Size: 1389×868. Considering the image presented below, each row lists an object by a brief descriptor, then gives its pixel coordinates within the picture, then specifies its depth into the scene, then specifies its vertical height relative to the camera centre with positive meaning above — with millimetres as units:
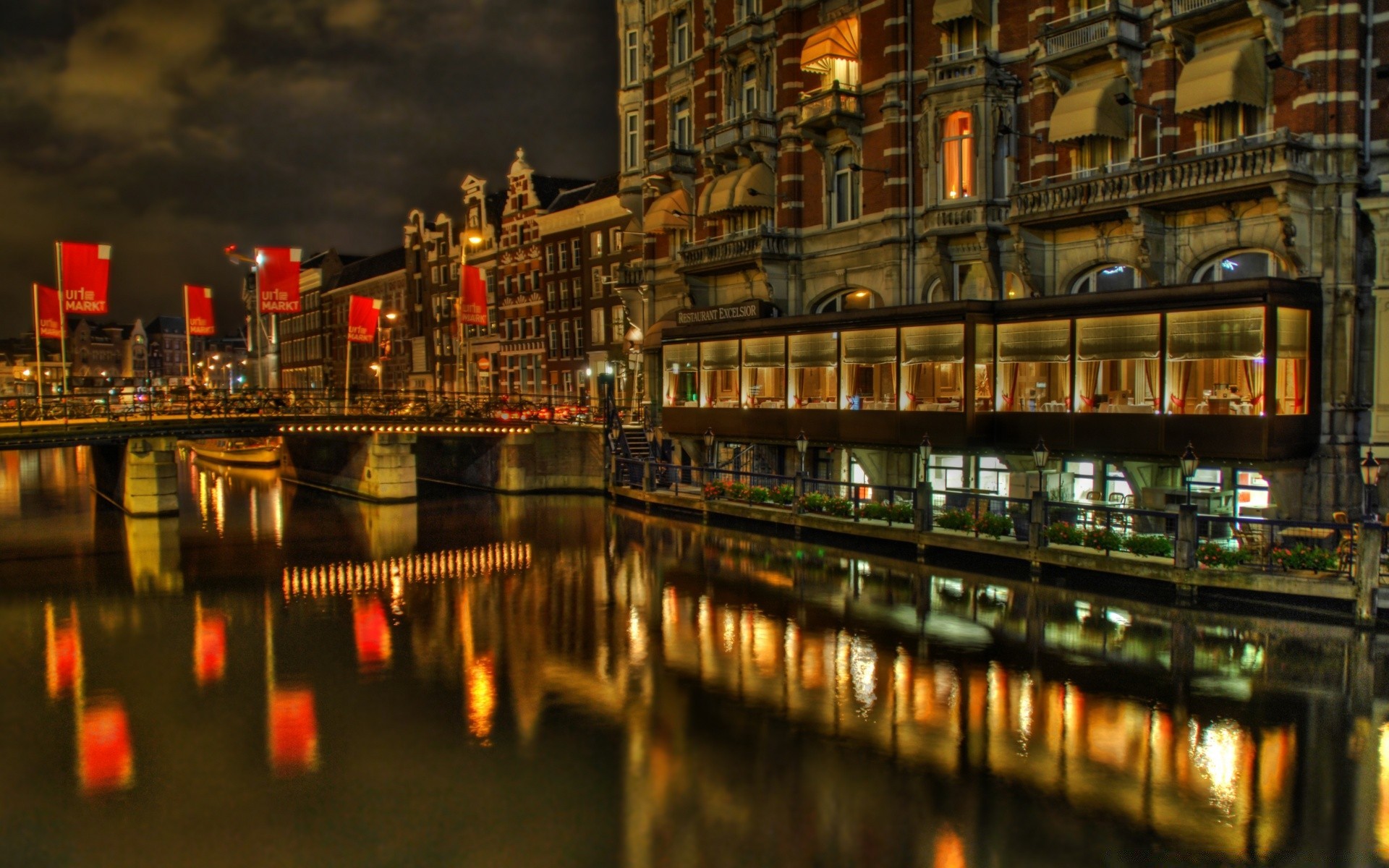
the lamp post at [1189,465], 21828 -1693
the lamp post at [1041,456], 24672 -1656
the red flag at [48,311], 39719 +3624
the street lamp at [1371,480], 21781 -2077
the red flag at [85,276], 35375 +4463
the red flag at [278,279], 38594 +4616
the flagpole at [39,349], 39469 +2236
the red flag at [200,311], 44250 +3929
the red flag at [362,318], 44812 +3561
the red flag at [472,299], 49250 +4808
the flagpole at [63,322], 35312 +3005
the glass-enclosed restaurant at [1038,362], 22656 +727
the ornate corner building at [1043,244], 23281 +4192
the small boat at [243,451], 64312 -3376
